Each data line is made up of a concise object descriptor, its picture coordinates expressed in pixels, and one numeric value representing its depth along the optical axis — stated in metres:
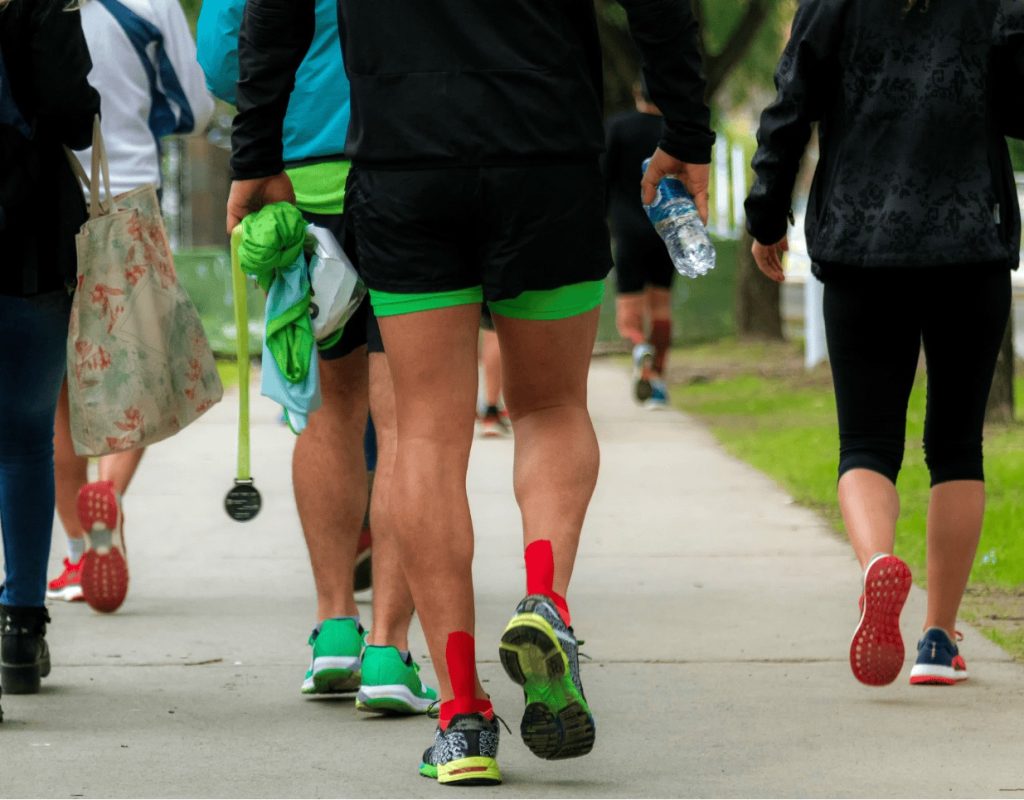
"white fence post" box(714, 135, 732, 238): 30.89
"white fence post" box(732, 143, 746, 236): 32.97
